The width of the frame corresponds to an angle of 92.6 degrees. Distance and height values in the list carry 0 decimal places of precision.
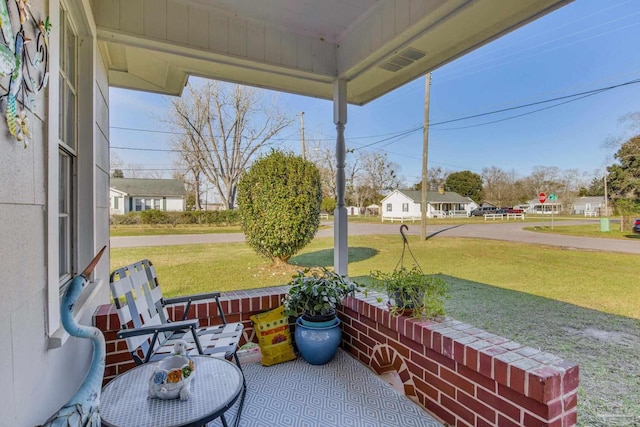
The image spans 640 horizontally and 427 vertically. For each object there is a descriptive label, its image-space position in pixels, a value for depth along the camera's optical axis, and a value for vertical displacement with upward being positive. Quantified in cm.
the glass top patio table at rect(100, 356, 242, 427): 104 -72
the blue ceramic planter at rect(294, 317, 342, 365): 214 -94
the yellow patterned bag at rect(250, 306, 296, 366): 221 -94
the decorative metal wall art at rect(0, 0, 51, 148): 74 +40
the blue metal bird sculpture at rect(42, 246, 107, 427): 82 -53
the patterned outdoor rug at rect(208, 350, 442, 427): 162 -112
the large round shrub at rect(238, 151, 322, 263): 531 +11
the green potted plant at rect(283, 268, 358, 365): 215 -77
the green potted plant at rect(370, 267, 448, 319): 181 -52
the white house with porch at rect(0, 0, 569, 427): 82 +89
